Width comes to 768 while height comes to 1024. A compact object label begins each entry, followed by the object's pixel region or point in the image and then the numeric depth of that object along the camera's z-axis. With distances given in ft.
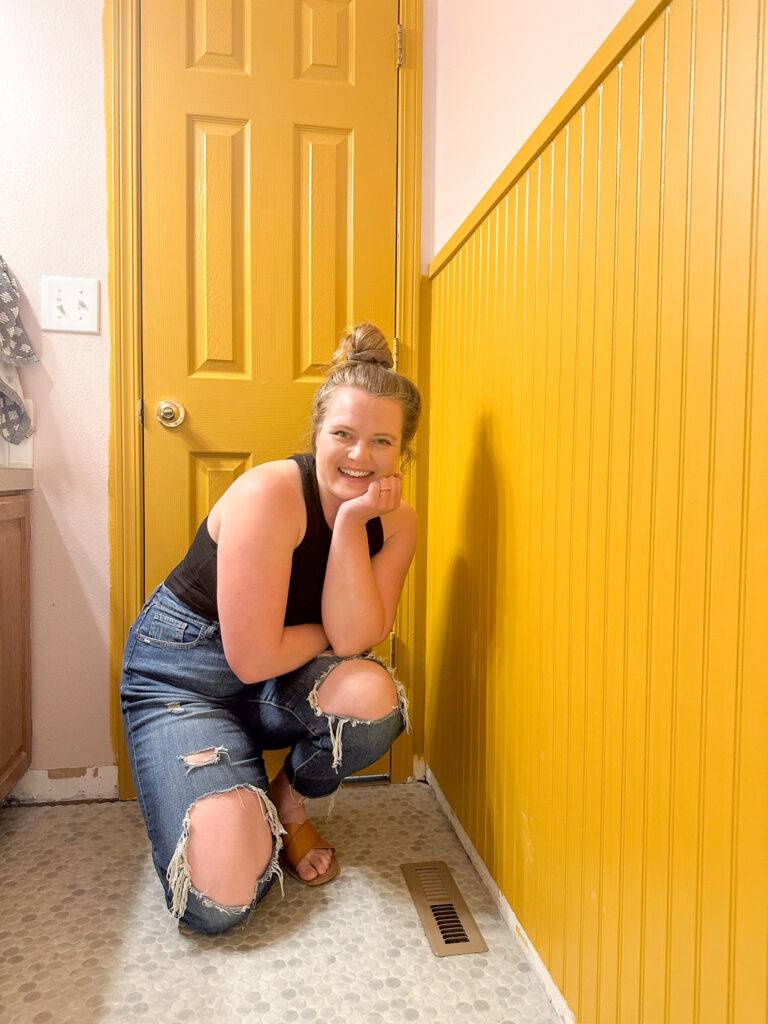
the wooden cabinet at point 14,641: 5.21
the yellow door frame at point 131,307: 5.68
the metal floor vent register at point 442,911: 4.01
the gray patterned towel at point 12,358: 5.49
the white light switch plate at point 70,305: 5.72
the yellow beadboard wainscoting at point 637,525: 2.14
